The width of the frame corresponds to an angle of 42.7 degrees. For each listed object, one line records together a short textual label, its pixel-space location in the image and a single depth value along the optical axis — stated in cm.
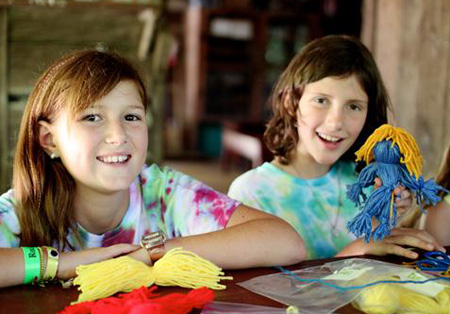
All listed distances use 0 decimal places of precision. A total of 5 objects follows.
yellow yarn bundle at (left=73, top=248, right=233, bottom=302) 108
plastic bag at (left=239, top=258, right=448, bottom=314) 105
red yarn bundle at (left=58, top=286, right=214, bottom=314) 93
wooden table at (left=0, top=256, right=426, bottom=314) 103
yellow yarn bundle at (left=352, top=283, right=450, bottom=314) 102
